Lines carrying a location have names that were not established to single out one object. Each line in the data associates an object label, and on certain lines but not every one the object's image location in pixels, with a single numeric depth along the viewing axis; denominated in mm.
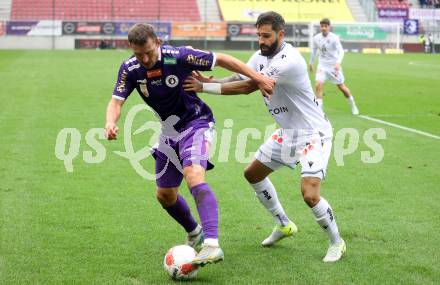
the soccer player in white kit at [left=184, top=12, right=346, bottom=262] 13664
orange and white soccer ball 12359
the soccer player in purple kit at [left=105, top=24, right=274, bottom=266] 12719
